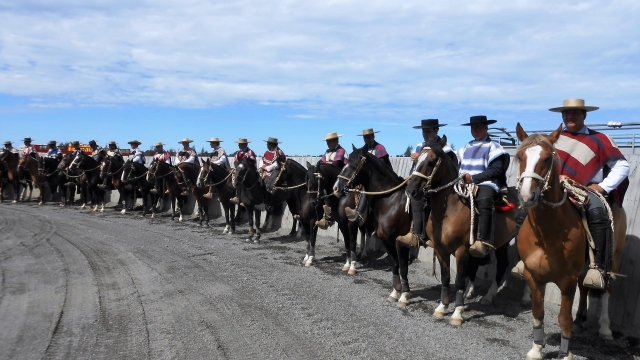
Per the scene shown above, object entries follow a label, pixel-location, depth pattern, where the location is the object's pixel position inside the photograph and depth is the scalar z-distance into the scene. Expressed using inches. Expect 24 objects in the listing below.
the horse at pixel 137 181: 829.2
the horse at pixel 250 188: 593.6
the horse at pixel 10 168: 1029.8
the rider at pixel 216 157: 695.1
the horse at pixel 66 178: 963.3
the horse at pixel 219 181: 674.8
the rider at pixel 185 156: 781.3
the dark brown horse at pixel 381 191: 354.6
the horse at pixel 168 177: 783.7
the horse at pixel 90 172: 899.4
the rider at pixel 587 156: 227.0
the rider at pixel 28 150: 1039.0
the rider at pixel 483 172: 288.1
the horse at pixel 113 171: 868.6
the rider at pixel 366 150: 391.5
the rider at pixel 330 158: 448.3
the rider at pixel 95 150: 943.0
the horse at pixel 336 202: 427.2
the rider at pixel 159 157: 797.4
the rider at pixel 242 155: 610.1
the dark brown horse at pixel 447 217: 283.3
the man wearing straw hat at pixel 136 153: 875.4
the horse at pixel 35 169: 1011.9
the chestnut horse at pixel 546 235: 196.9
